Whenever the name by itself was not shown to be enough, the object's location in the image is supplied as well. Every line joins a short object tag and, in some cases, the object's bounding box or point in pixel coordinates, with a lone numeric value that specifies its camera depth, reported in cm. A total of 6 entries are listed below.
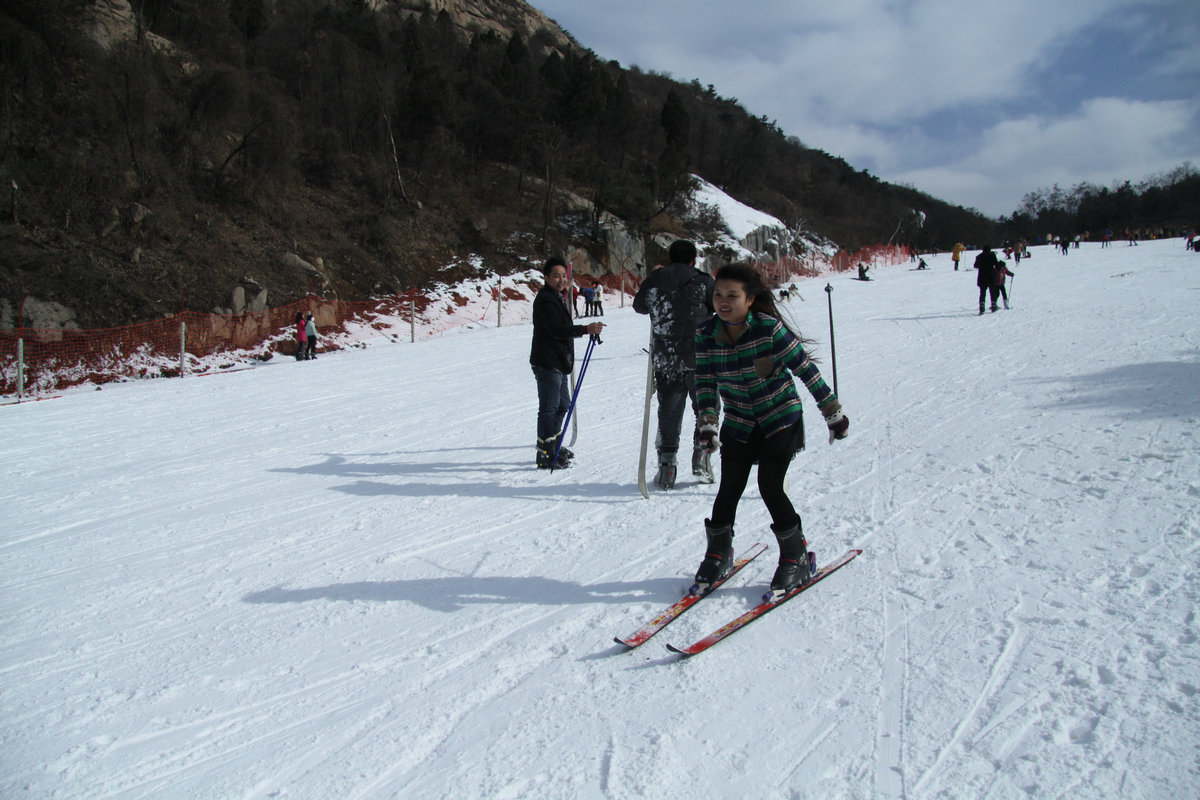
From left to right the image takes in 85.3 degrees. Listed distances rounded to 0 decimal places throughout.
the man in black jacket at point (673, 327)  520
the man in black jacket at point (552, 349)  576
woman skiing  325
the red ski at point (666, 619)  307
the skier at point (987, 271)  1434
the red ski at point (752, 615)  300
